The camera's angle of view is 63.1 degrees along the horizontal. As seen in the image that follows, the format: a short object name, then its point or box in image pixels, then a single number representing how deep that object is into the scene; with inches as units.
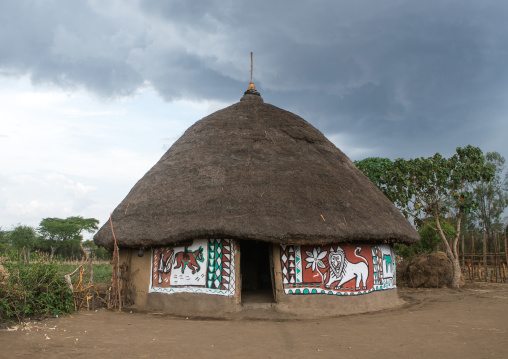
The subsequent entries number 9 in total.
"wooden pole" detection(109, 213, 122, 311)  361.1
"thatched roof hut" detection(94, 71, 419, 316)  336.5
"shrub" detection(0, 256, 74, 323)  291.6
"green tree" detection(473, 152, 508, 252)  1224.8
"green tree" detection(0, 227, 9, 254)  1355.4
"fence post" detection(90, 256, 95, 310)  357.0
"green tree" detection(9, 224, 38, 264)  1344.7
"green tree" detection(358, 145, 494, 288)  553.0
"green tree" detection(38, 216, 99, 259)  1445.6
